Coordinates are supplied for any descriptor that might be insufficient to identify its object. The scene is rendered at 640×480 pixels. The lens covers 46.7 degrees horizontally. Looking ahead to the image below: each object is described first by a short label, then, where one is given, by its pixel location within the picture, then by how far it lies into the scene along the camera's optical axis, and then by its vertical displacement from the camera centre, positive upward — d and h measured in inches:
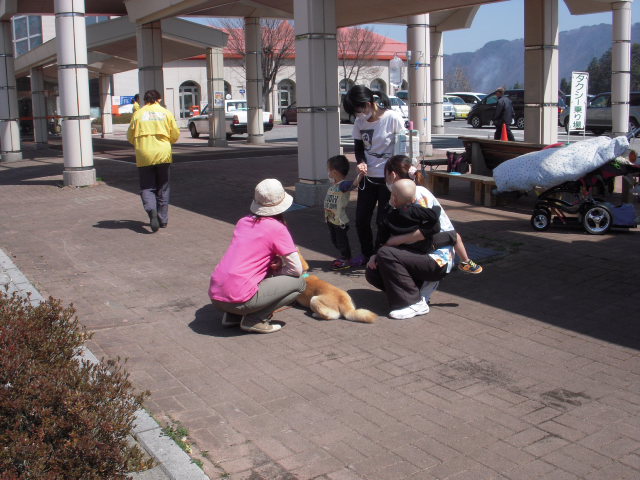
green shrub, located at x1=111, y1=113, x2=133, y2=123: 1985.0 +63.6
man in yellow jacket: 389.4 -3.3
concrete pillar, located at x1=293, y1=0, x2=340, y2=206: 440.8 +27.2
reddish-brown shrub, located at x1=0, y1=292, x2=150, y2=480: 119.1 -46.1
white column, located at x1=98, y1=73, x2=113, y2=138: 1502.2 +80.3
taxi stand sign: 528.1 +22.8
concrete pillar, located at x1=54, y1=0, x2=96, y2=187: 550.9 +40.2
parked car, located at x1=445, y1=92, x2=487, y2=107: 1849.2 +91.8
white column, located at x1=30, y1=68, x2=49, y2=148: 1103.6 +55.0
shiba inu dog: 246.2 -55.8
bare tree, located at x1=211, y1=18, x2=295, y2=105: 1987.0 +251.5
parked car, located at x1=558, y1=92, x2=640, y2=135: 1126.6 +27.0
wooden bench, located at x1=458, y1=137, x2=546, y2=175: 473.1 -12.4
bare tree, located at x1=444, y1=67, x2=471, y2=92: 3280.0 +229.6
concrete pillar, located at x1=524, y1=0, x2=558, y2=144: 588.4 +49.6
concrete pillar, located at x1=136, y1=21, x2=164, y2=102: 741.9 +86.7
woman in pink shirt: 228.1 -40.1
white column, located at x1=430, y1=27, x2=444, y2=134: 1015.0 +93.7
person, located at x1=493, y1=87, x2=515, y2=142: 708.0 +19.3
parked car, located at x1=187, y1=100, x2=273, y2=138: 1254.3 +32.4
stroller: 354.0 -35.5
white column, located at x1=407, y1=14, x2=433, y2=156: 726.5 +57.2
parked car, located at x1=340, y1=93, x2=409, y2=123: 1363.9 +62.3
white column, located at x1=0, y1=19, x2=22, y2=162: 795.4 +43.7
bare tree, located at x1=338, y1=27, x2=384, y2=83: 2081.7 +247.6
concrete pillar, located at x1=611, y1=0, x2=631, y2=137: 779.4 +70.4
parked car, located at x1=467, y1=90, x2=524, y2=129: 1366.9 +44.5
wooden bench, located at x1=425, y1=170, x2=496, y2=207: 441.7 -31.4
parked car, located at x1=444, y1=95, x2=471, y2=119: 1765.5 +67.3
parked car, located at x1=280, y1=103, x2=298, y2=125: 1774.1 +55.3
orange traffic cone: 693.7 +0.8
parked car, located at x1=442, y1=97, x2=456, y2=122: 1726.1 +54.5
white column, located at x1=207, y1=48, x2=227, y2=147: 957.2 +55.4
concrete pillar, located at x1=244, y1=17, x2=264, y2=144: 919.0 +75.6
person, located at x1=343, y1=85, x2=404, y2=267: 299.0 -2.7
